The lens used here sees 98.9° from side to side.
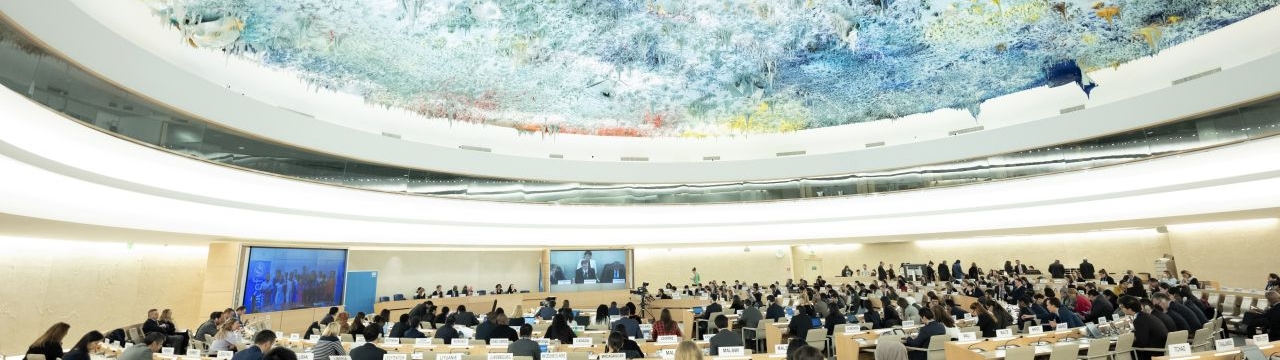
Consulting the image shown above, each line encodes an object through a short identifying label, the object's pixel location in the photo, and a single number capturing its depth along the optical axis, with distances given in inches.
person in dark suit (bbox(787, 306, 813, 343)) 354.0
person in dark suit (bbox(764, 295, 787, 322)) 431.8
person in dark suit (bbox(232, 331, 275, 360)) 218.0
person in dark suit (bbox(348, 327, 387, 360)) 233.3
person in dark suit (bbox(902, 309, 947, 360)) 280.7
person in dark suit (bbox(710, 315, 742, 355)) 272.3
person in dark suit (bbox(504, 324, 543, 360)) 253.6
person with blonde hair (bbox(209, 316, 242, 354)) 290.2
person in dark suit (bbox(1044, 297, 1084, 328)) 323.9
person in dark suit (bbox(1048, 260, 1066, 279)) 637.9
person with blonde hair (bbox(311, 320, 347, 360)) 252.7
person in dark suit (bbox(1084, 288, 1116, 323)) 344.8
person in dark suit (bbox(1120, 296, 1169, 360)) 251.9
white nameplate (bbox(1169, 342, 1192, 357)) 221.5
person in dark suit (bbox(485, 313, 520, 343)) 314.0
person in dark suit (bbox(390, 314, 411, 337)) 347.9
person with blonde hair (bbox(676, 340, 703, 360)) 144.5
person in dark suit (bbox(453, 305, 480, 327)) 426.9
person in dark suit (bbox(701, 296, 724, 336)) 469.1
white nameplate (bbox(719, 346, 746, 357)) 252.1
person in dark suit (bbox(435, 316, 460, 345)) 326.0
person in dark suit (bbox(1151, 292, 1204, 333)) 282.1
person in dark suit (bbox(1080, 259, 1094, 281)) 622.5
